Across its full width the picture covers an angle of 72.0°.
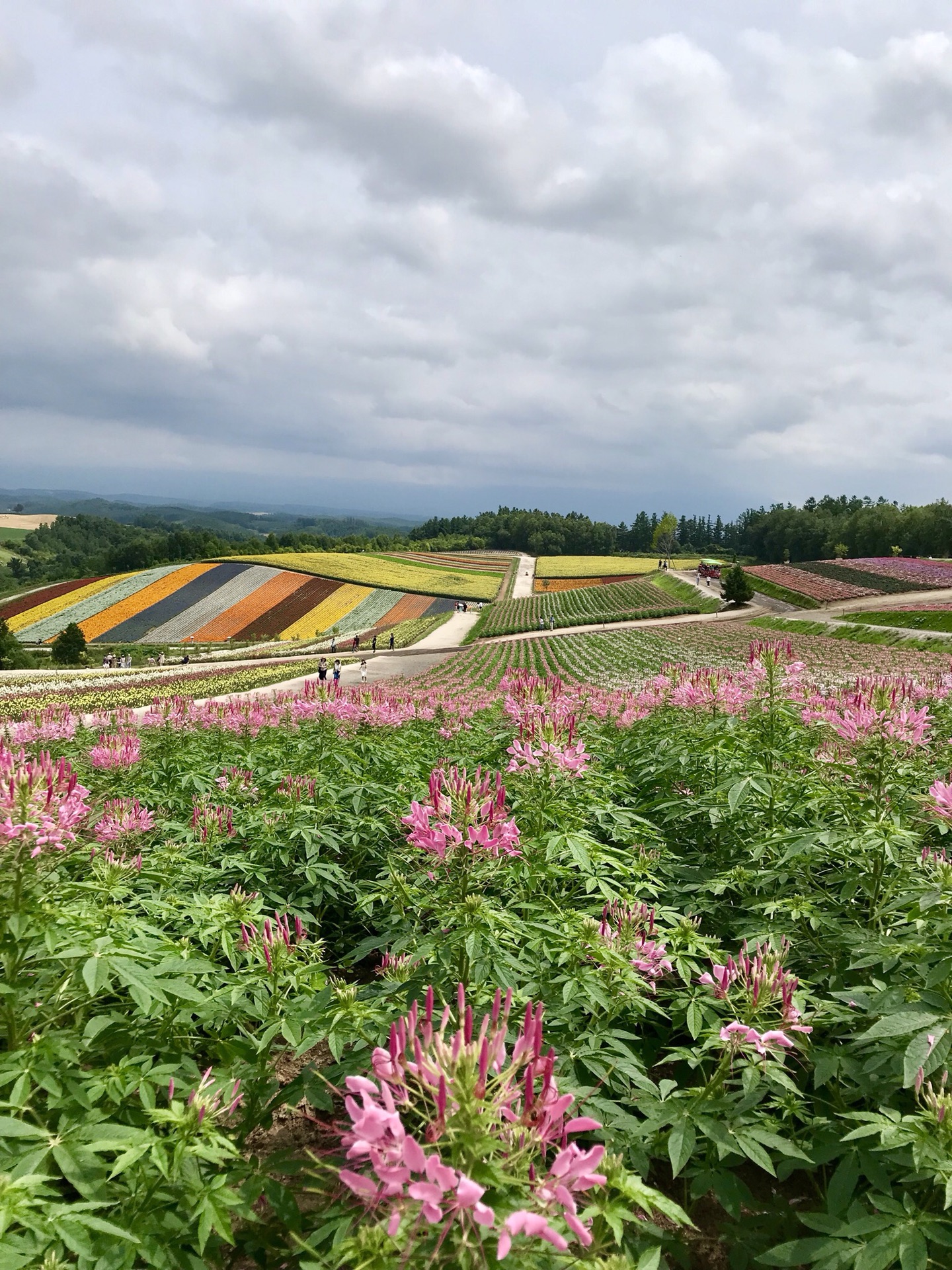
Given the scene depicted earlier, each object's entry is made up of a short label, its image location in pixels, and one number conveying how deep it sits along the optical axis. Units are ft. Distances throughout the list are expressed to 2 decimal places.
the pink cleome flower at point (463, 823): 9.87
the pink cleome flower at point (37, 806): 8.72
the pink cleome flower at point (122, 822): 14.67
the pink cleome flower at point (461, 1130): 4.72
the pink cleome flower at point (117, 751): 19.20
